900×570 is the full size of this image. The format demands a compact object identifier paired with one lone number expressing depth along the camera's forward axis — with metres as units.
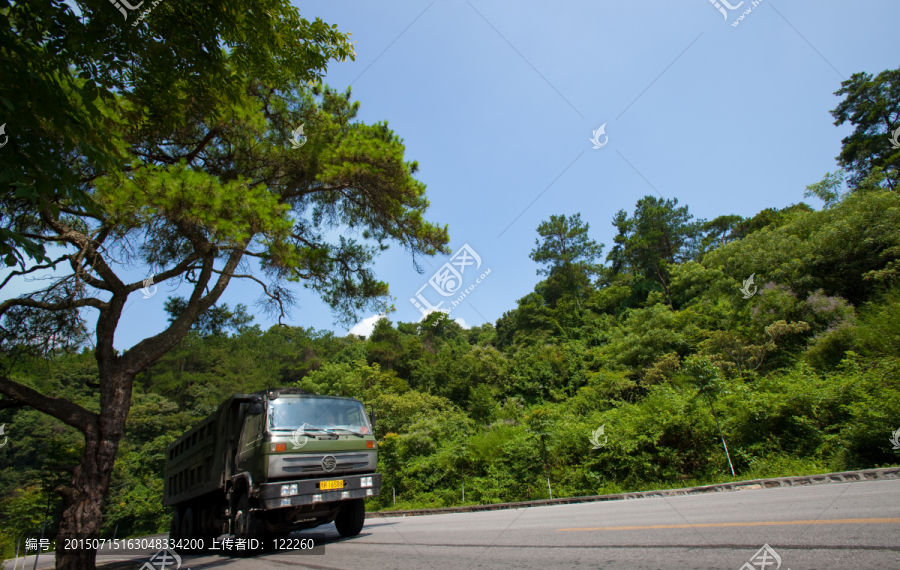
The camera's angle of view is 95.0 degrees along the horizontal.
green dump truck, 6.13
